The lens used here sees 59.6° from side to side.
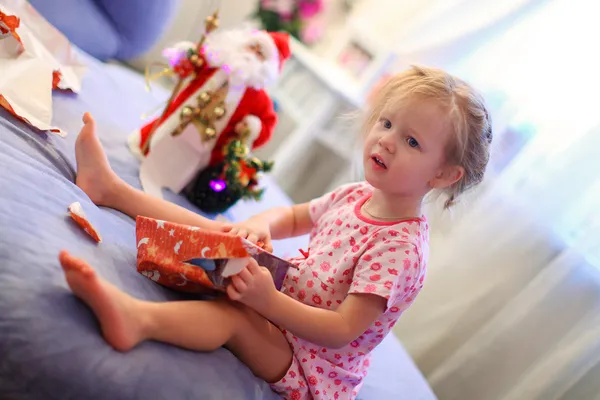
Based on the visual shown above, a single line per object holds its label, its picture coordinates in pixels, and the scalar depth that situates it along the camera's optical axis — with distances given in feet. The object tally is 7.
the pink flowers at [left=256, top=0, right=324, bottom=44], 7.66
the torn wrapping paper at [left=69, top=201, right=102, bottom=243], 2.25
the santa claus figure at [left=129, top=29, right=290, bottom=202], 3.82
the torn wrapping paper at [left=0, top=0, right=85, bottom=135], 2.88
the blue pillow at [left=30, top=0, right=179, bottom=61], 4.71
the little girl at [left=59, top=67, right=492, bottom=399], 2.38
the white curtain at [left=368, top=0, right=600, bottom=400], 4.20
